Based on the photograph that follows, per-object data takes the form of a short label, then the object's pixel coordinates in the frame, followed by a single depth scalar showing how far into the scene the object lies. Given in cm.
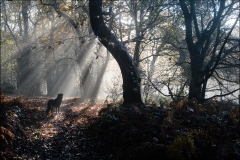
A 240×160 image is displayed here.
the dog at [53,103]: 1067
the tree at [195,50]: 1156
